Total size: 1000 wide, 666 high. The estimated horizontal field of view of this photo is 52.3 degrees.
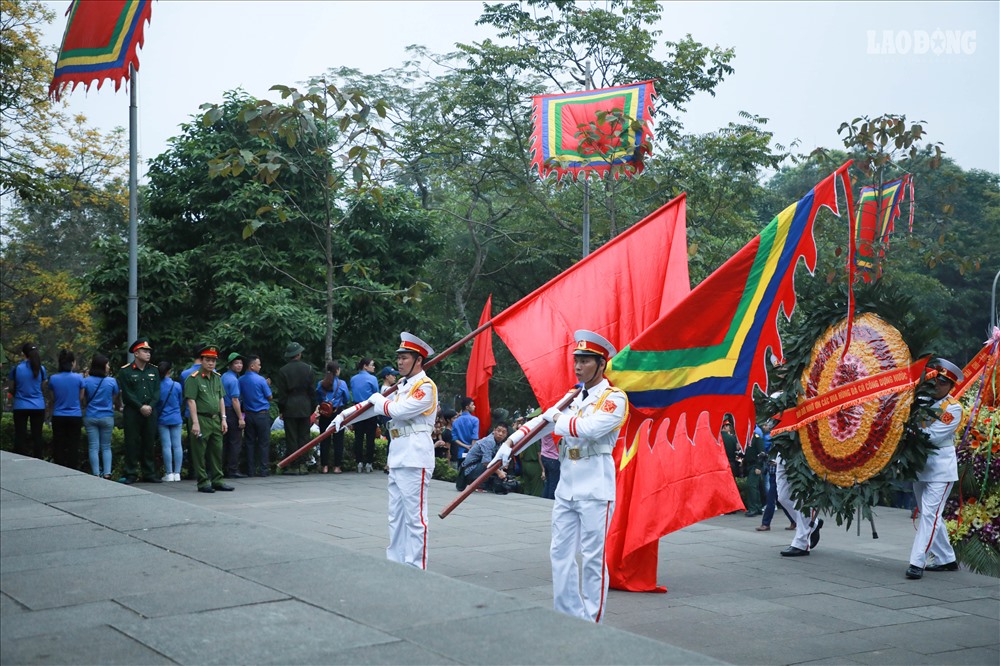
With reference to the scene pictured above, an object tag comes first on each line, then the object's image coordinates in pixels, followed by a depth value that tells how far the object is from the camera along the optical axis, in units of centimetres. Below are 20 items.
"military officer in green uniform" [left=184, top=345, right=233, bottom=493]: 1250
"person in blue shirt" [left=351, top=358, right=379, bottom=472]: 1476
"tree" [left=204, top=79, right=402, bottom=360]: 1128
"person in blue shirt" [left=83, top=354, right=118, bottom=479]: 1255
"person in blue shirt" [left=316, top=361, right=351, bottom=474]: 1501
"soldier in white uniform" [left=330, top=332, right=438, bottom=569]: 787
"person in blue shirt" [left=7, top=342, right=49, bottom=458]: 1270
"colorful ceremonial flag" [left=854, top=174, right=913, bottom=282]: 1134
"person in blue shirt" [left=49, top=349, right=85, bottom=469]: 1246
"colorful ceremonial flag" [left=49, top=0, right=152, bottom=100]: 924
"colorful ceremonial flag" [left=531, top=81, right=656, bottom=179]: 1315
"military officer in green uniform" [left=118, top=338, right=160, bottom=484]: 1258
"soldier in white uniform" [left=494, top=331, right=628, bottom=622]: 638
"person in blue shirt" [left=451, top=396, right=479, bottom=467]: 1503
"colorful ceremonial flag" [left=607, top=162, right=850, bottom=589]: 711
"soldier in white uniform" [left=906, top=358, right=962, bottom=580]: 855
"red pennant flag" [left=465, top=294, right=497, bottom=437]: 866
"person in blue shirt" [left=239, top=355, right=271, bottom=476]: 1405
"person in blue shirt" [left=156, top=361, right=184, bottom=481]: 1273
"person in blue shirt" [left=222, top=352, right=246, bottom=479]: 1365
